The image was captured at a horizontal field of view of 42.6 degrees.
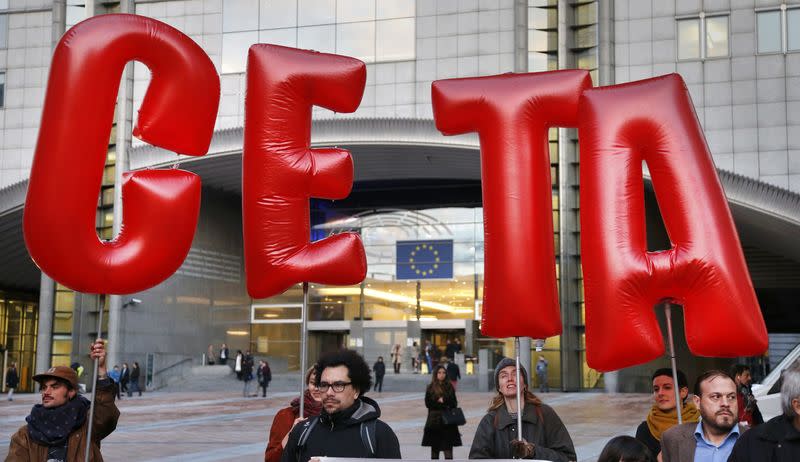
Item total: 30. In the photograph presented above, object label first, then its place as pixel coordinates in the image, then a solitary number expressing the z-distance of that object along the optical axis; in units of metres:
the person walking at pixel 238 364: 41.88
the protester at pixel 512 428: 6.57
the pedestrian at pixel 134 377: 36.94
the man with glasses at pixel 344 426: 5.10
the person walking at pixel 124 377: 35.53
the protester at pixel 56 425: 6.47
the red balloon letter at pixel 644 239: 6.32
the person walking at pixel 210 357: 45.72
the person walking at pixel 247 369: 34.28
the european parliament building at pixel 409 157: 34.28
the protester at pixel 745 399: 9.18
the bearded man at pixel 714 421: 5.34
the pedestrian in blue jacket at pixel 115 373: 34.47
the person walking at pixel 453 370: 28.72
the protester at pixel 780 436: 4.73
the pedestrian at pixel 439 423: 12.16
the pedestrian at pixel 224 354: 44.56
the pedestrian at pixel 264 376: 34.91
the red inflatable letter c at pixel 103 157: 6.83
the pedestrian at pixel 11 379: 34.19
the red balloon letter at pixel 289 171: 7.08
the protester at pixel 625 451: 4.30
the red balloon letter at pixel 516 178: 6.72
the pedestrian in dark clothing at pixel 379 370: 36.43
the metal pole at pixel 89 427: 6.42
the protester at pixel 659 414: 6.77
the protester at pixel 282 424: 6.90
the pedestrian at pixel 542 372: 37.47
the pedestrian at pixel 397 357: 44.56
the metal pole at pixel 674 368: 6.29
